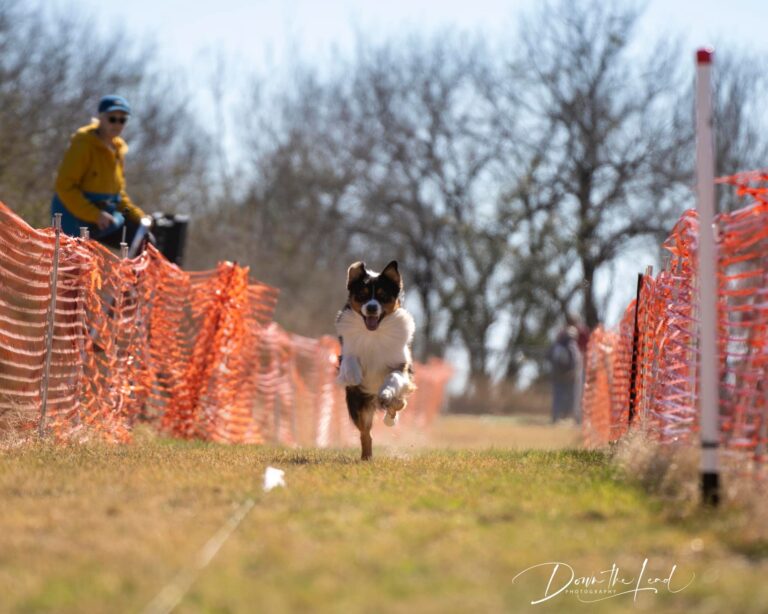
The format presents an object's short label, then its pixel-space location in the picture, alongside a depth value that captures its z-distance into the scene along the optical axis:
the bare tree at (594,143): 75.62
